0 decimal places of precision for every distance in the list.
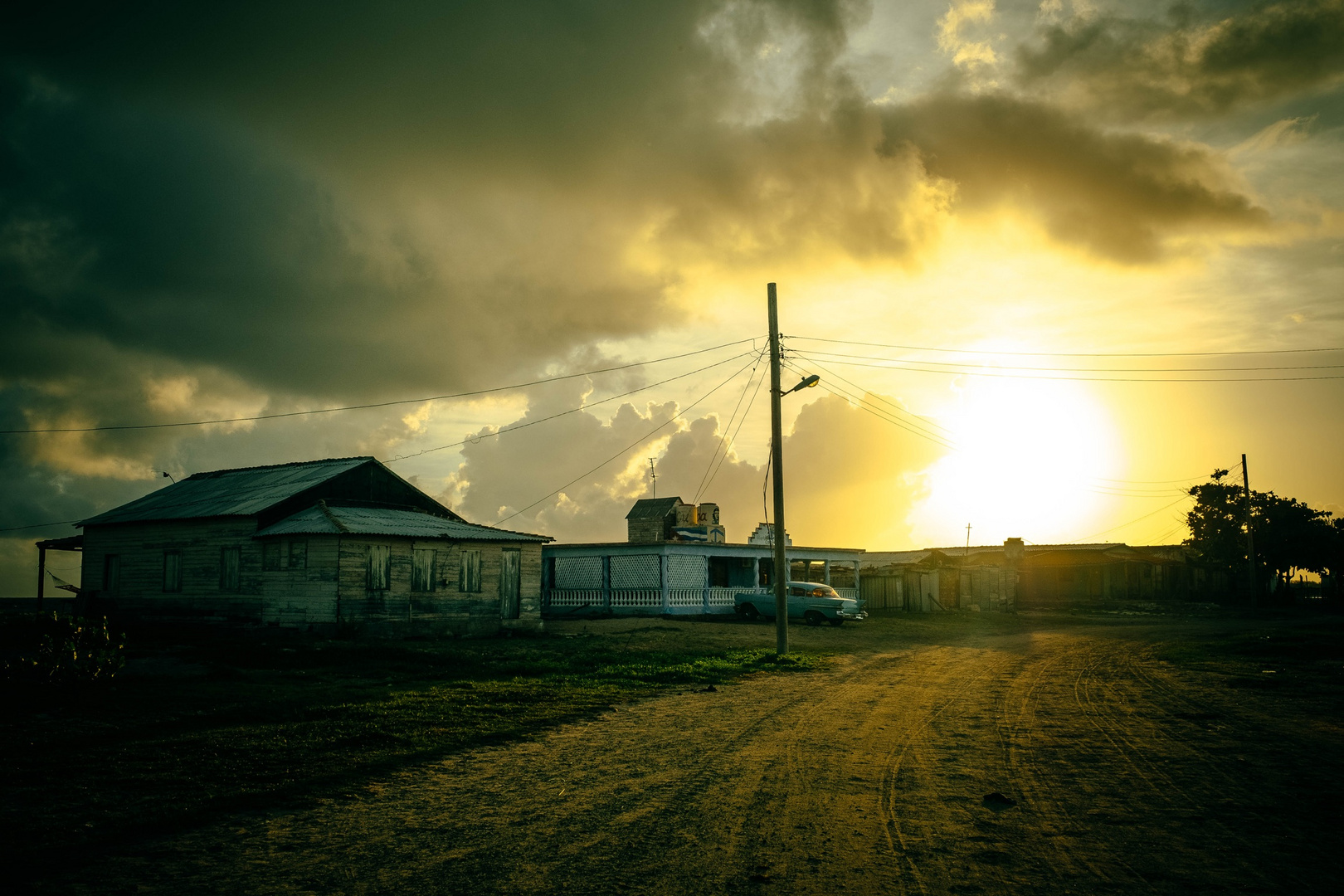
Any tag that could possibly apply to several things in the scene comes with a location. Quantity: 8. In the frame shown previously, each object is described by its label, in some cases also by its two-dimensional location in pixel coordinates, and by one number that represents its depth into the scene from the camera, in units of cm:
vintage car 3281
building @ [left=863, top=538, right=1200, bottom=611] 4756
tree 5066
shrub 1250
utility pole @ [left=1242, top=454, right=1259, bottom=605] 4691
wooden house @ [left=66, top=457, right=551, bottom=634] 2420
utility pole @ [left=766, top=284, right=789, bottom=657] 2031
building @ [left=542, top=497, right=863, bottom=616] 3634
